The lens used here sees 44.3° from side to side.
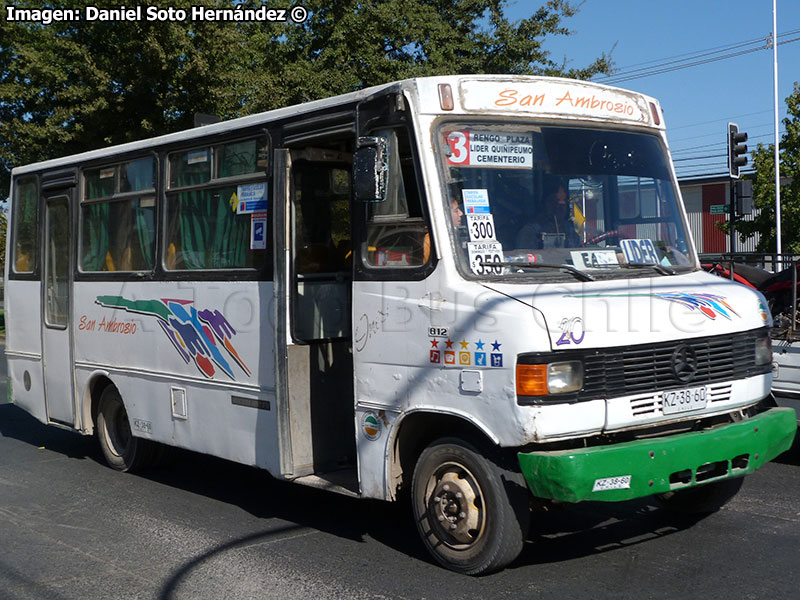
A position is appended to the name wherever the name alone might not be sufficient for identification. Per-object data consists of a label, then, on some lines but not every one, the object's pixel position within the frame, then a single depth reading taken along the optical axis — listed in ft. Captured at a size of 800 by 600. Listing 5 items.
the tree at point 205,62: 59.77
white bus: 17.62
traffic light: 55.31
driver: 19.26
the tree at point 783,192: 89.66
